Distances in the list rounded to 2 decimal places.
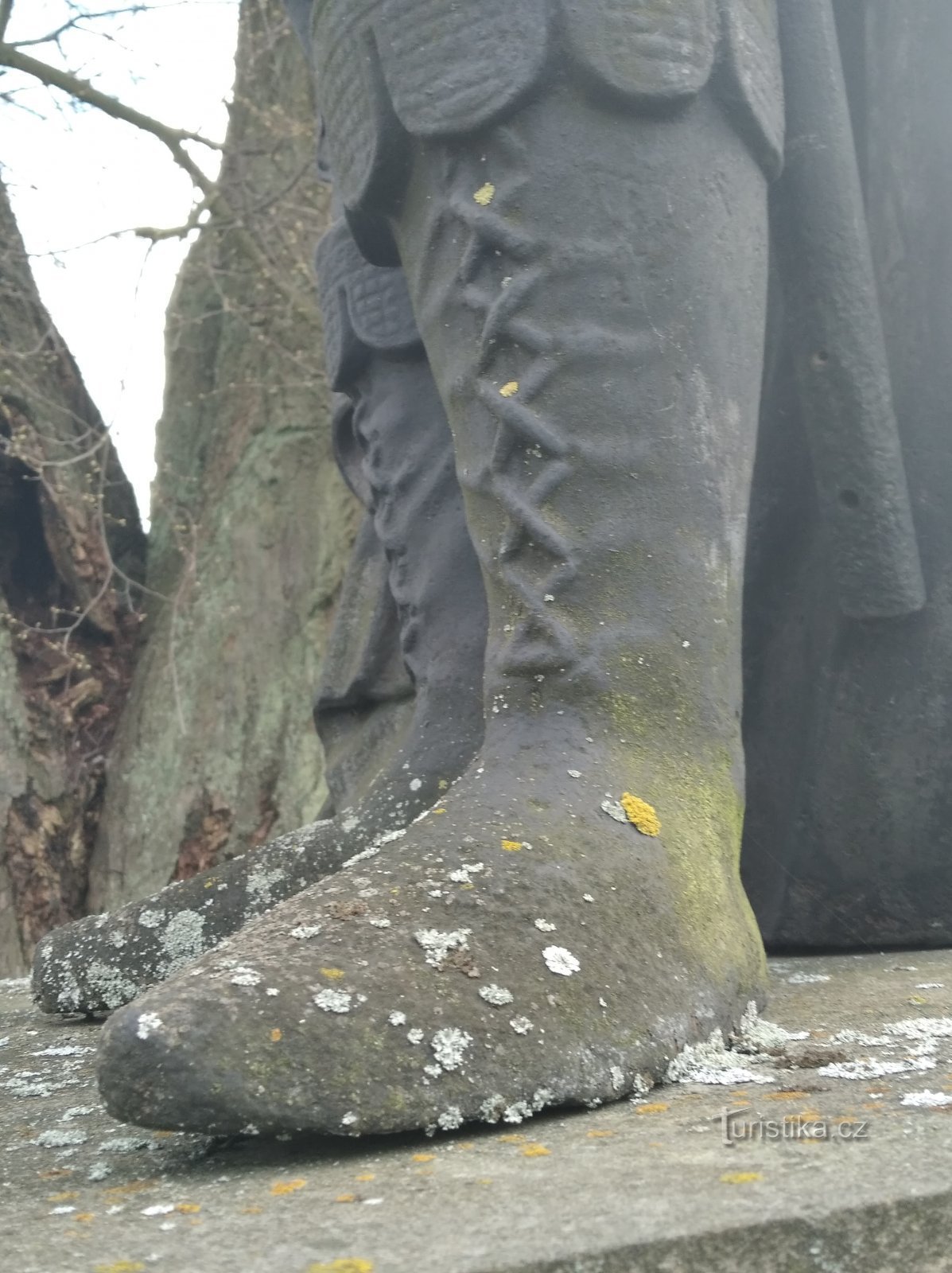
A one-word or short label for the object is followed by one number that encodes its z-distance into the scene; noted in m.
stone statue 0.64
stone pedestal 0.47
